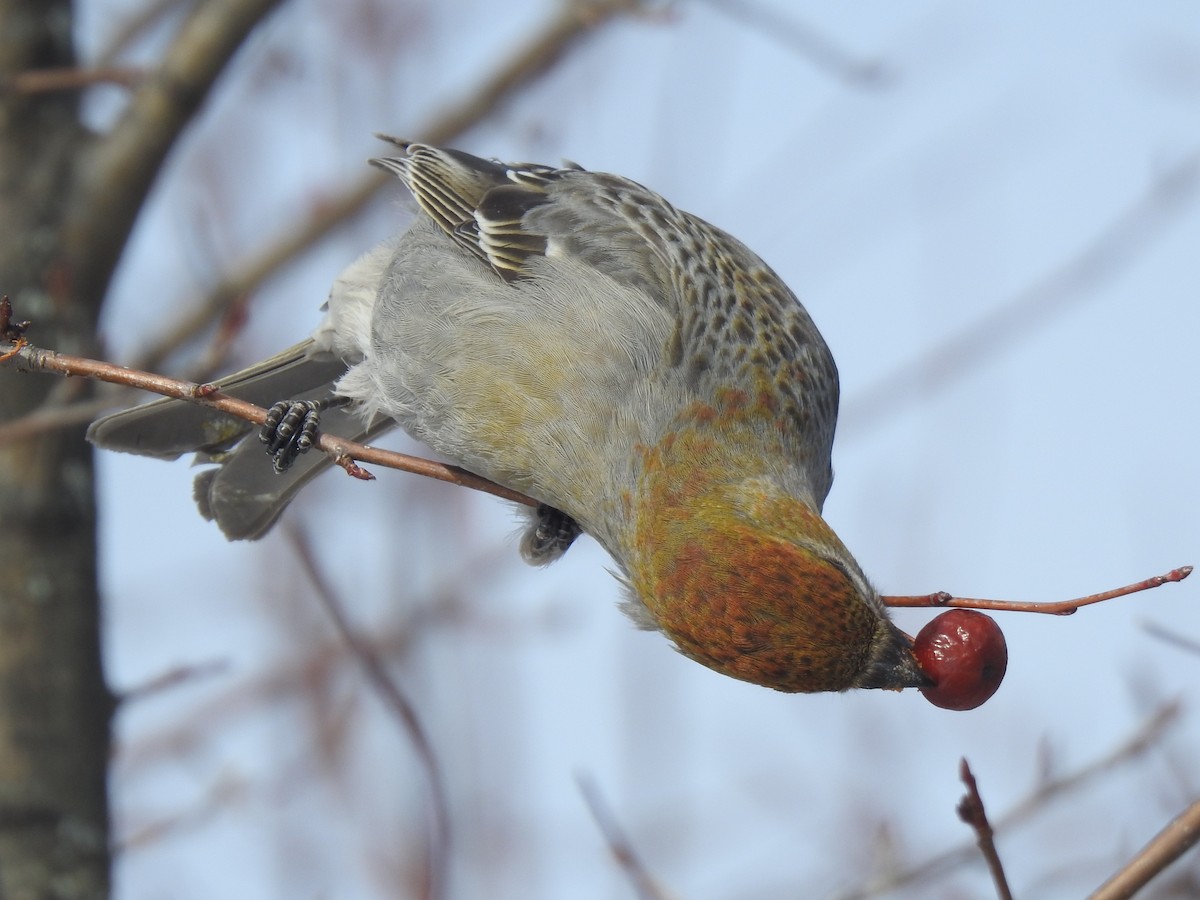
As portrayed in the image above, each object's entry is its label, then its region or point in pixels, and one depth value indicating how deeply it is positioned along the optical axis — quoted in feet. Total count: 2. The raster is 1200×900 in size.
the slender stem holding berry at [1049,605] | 18.57
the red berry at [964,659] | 21.84
